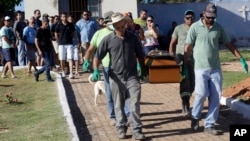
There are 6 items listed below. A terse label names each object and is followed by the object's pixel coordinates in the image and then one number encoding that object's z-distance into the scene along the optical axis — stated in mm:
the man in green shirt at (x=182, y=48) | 12949
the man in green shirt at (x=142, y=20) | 18602
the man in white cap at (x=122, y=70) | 11009
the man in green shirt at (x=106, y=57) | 12112
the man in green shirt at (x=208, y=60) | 11334
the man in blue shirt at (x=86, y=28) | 22728
